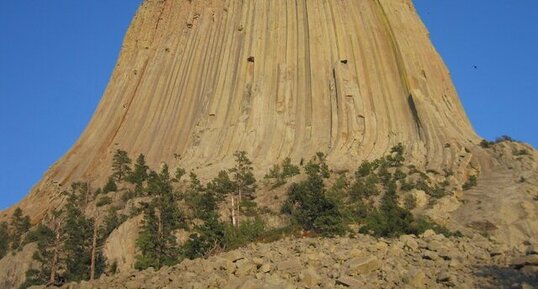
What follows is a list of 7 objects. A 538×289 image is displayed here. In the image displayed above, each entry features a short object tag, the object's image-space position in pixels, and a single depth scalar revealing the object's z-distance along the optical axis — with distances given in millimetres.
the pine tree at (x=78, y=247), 36344
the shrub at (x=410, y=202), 39656
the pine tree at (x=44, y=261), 36250
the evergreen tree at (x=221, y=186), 45438
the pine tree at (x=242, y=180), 44031
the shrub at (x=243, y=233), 32625
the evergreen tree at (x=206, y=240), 32812
